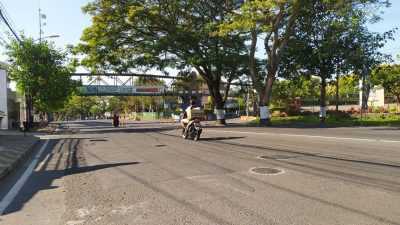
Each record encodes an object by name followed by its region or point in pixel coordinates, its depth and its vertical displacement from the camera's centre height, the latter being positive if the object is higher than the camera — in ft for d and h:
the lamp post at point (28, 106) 120.39 +2.10
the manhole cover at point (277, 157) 33.52 -4.10
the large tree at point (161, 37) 105.60 +20.64
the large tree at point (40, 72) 114.73 +12.11
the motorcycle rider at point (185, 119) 58.13 -1.28
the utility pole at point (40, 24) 138.39 +31.83
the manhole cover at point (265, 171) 26.32 -4.23
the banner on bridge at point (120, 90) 214.07 +12.24
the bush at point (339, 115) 111.96 -1.94
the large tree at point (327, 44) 97.98 +16.91
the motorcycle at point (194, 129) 56.85 -2.75
